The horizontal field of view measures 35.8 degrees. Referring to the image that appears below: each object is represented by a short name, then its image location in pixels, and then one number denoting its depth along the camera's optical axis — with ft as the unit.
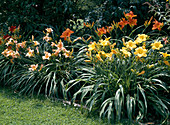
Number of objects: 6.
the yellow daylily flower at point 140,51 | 11.17
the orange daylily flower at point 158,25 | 12.84
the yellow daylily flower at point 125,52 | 11.32
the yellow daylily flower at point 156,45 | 11.74
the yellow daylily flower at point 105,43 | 12.41
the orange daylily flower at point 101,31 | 13.78
